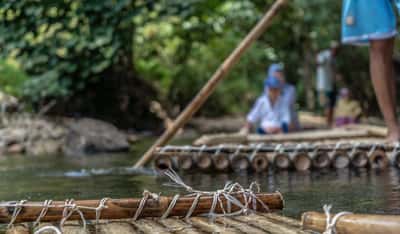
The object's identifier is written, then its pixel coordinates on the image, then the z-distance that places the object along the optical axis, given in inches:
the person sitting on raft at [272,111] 288.1
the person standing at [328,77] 451.2
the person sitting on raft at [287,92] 292.8
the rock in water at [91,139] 336.2
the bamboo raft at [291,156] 188.1
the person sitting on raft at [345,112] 438.9
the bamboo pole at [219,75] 217.9
